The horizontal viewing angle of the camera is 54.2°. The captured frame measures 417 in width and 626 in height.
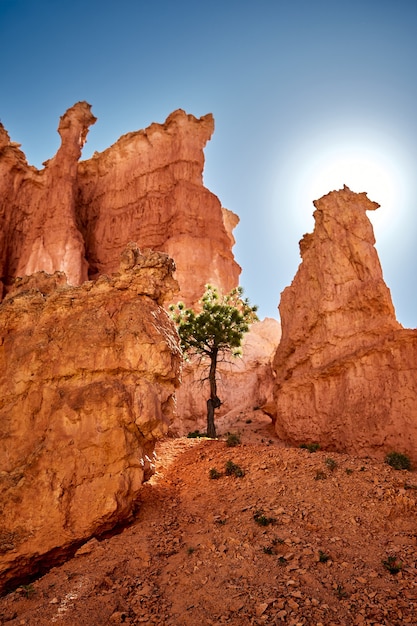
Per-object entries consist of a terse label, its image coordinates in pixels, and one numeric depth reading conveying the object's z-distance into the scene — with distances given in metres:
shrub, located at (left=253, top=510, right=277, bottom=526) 8.74
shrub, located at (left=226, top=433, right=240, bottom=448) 13.65
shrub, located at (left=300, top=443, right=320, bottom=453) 13.40
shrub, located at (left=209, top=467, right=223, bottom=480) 11.43
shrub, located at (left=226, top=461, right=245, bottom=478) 11.26
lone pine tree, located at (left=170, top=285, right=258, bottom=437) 22.73
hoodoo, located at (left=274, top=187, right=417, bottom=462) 13.84
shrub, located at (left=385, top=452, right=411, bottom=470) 11.80
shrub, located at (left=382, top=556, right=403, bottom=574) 6.94
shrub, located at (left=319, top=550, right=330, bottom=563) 7.32
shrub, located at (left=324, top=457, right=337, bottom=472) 10.82
